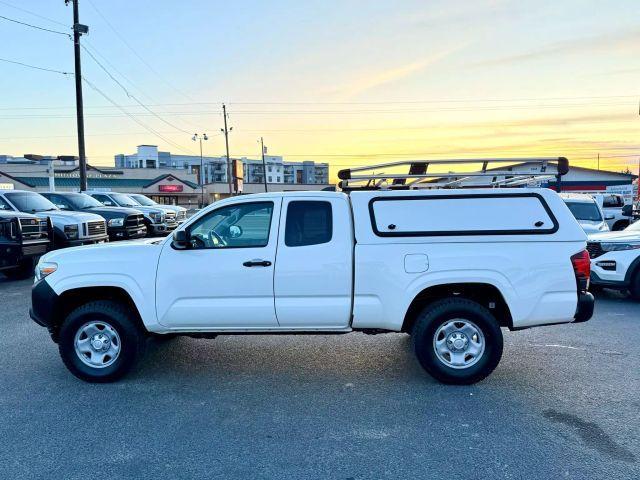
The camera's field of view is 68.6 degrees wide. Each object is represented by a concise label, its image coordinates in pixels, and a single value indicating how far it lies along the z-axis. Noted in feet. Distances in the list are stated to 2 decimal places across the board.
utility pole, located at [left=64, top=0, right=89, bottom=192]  68.18
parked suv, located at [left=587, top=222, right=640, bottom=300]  25.88
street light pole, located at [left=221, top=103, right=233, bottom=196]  181.82
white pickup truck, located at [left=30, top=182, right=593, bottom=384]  14.34
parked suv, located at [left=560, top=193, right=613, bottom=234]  38.83
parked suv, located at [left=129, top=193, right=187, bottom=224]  65.18
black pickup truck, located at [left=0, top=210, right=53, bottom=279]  30.89
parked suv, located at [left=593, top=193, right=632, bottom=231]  58.54
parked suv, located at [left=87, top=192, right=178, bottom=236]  57.11
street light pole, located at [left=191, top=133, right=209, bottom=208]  210.42
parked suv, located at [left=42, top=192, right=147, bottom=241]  48.01
